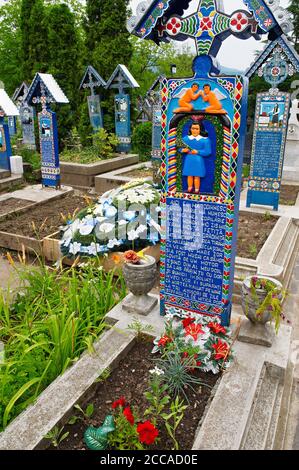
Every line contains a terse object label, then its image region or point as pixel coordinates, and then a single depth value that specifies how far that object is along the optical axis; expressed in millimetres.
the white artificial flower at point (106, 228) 5641
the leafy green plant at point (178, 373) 3059
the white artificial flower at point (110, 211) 5859
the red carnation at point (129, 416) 2484
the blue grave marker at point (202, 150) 3240
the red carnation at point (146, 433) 2336
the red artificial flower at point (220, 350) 3253
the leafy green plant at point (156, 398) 2789
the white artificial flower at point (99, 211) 5930
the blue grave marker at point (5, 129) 10562
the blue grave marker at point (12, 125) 18797
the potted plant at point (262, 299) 3324
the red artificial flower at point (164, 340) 3416
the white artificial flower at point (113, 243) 5504
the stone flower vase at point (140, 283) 3949
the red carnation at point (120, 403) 2643
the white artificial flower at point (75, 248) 5566
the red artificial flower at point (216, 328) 3439
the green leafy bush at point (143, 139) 15219
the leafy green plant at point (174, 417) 2610
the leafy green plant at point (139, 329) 3693
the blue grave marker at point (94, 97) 14055
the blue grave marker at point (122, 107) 13695
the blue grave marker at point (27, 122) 15945
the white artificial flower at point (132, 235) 5547
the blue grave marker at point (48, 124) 9320
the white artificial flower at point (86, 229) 5656
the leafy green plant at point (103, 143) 13281
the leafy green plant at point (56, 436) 2541
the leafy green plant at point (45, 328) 3032
